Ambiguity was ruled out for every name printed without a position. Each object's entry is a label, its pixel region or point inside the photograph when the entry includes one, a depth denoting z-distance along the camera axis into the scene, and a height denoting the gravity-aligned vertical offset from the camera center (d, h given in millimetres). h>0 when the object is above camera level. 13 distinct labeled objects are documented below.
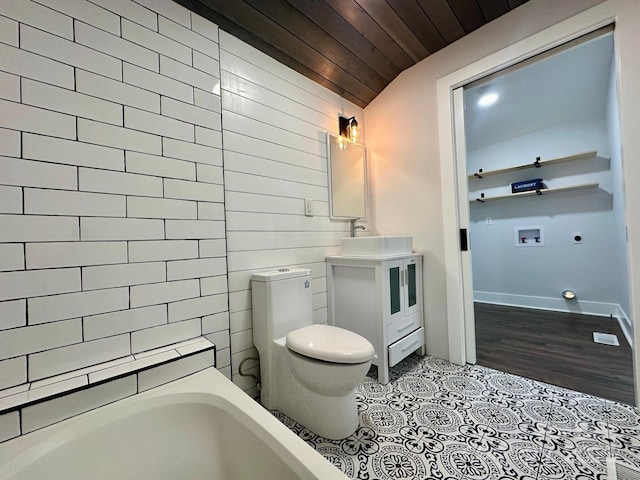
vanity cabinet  1829 -446
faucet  2393 +140
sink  1914 -32
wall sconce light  2262 +971
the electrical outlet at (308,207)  2047 +285
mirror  2254 +562
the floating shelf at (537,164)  2965 +889
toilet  1289 -579
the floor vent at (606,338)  2285 -930
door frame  2027 +163
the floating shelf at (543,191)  3011 +552
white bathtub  788 -646
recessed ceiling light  2686 +1436
